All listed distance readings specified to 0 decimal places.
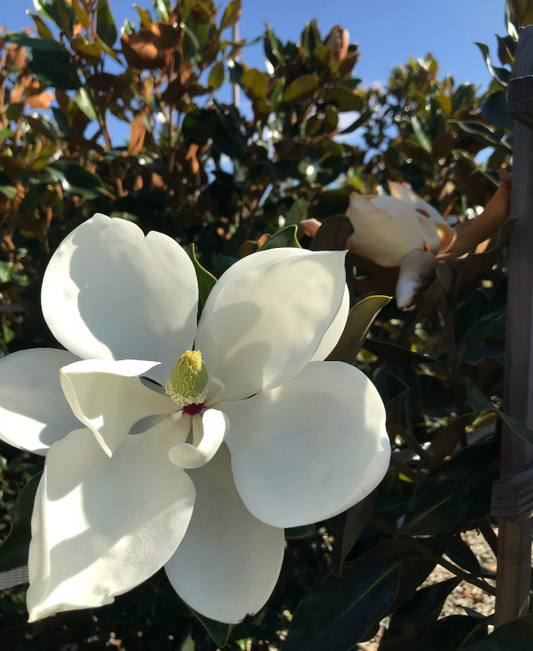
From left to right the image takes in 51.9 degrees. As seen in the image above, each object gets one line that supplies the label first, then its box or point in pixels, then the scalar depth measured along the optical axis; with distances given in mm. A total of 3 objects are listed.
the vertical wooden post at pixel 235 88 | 1712
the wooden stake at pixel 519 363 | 750
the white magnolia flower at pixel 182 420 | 455
